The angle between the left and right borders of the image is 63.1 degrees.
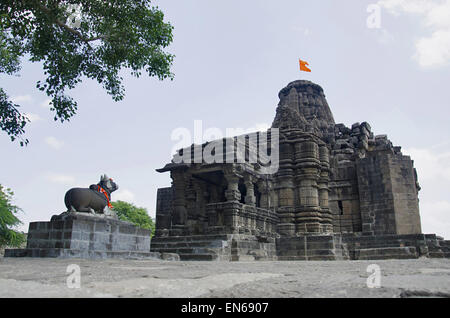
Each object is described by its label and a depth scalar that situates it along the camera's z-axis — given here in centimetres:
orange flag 3073
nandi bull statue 959
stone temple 1356
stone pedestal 873
